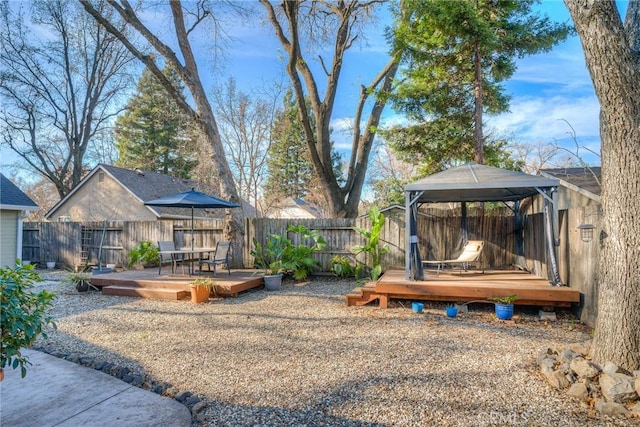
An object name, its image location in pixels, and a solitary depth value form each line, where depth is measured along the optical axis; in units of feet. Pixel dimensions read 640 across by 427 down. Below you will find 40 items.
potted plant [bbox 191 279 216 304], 22.74
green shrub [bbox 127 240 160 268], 37.40
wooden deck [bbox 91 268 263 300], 24.21
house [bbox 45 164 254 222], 57.58
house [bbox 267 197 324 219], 88.89
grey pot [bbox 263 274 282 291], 27.09
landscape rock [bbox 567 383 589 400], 9.73
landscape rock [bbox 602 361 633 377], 10.08
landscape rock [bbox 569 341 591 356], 12.11
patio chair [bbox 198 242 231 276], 27.92
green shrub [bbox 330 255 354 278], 30.91
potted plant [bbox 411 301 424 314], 19.69
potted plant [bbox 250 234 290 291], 27.25
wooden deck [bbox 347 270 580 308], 18.21
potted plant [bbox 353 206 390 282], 28.76
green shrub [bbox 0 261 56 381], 6.95
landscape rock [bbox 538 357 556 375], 10.96
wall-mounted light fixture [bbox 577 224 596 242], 16.35
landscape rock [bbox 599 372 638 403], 9.30
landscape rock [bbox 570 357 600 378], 10.20
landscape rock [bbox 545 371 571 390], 10.30
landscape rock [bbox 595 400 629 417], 8.94
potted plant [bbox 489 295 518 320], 17.80
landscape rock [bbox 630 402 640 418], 8.88
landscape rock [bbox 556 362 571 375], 10.57
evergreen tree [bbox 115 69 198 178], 80.89
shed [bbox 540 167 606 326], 16.14
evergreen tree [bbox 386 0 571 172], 27.81
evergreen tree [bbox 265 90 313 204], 81.82
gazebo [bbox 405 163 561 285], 19.35
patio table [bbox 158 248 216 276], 26.63
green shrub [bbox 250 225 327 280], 30.14
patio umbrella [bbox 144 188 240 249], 26.32
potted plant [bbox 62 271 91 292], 26.81
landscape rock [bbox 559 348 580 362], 11.18
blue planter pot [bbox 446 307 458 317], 18.62
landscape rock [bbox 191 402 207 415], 9.37
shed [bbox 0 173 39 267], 38.13
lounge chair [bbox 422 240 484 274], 23.89
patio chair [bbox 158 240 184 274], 27.47
